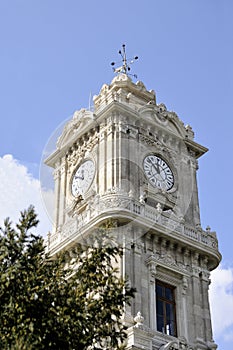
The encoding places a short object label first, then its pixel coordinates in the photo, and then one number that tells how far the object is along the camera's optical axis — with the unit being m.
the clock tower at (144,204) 35.75
